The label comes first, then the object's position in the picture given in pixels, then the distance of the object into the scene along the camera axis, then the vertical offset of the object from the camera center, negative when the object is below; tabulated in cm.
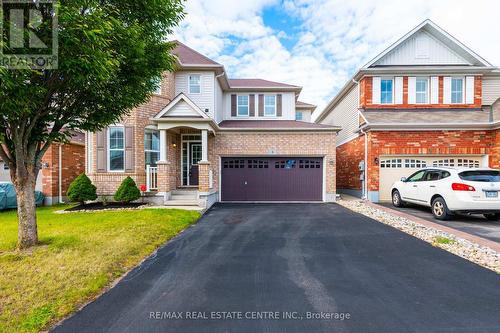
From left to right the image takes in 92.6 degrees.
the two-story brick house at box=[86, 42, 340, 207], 1009 +64
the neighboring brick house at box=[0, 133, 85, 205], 1089 -27
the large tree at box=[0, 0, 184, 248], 376 +159
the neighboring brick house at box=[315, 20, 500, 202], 1127 +273
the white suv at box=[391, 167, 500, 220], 684 -84
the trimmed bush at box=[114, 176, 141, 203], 969 -107
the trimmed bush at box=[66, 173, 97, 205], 962 -100
